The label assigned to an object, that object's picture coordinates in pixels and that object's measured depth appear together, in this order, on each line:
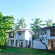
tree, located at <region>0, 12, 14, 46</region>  18.56
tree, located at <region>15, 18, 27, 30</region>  40.36
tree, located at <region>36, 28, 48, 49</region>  17.70
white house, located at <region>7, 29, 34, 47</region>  24.08
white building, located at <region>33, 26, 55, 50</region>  16.94
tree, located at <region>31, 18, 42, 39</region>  37.14
